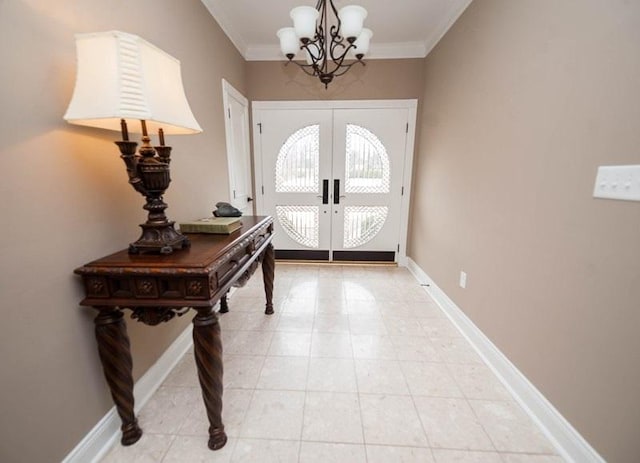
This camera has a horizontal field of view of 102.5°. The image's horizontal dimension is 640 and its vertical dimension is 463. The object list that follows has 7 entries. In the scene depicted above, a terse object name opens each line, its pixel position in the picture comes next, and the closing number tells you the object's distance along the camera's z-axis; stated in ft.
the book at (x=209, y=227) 4.70
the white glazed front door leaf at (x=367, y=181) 10.23
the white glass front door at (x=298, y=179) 10.34
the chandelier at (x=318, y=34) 4.91
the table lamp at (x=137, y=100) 2.70
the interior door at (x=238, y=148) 8.30
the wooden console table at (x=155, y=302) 3.17
